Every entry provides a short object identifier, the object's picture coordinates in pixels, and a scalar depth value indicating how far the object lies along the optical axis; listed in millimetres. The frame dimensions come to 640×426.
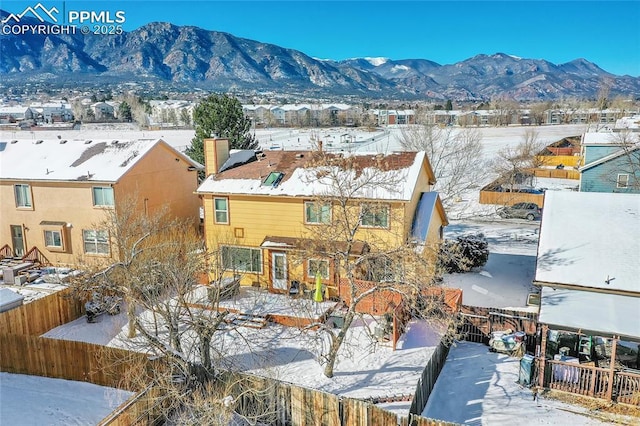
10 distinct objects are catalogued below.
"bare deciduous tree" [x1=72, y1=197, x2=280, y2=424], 11938
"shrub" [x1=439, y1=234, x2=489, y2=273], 24781
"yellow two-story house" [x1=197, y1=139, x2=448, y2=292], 20422
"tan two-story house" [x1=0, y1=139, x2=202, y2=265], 25109
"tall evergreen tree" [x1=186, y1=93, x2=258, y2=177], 36062
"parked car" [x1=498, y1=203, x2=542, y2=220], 36406
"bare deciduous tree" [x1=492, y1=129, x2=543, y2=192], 45719
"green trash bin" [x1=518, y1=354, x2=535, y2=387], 14555
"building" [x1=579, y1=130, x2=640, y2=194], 34094
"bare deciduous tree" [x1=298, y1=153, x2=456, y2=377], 15507
